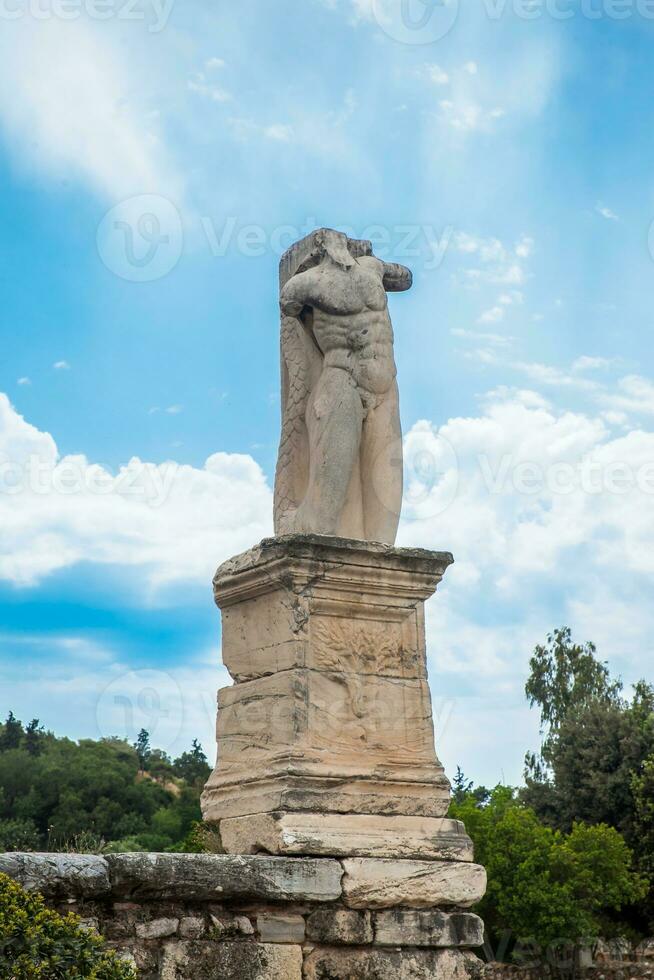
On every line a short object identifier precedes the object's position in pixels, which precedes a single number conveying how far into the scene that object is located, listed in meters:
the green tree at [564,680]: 43.28
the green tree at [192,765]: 48.84
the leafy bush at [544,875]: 23.66
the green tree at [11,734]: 54.28
